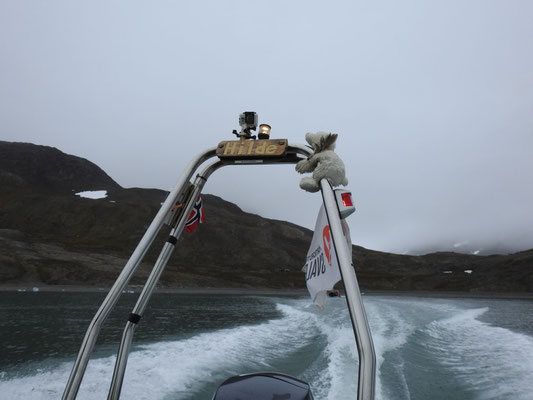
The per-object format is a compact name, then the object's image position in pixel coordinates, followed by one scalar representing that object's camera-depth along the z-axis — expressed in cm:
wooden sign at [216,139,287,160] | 249
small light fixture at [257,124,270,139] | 265
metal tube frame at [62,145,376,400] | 159
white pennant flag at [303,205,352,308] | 210
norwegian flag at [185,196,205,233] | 318
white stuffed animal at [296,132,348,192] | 223
